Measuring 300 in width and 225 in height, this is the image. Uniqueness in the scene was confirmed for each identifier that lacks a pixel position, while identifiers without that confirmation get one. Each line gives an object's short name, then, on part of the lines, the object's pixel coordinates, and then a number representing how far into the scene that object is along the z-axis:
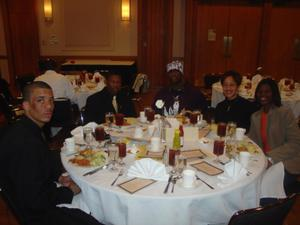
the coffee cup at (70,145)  2.35
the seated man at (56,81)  4.46
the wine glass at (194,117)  2.85
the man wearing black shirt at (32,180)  1.77
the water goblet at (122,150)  2.10
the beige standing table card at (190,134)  2.55
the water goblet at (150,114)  3.00
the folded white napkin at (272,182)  2.30
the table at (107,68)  7.56
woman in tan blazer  2.61
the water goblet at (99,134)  2.39
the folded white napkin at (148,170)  1.95
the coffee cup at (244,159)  2.12
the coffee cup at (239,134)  2.61
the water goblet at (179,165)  2.01
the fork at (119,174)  1.90
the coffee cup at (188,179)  1.84
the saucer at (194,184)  1.85
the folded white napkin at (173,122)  2.62
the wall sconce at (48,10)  8.02
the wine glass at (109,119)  2.90
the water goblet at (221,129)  2.50
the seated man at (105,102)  3.64
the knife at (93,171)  2.01
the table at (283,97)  4.65
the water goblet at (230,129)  2.56
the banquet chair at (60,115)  4.14
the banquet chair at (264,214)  1.50
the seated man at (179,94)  3.65
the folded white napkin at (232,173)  1.92
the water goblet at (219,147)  2.14
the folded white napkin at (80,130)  2.67
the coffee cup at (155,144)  2.35
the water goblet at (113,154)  2.16
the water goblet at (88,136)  2.41
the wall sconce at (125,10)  7.90
